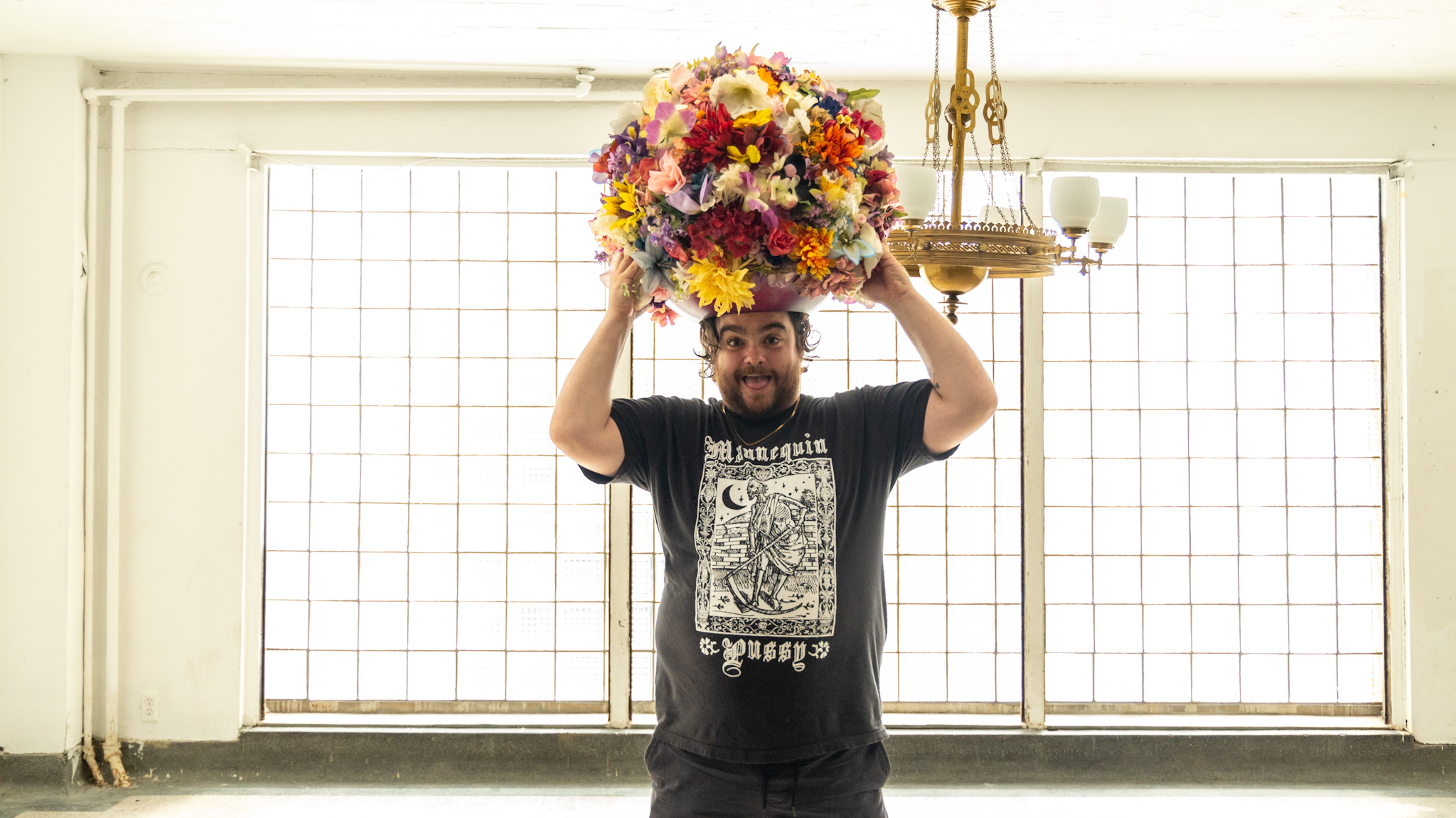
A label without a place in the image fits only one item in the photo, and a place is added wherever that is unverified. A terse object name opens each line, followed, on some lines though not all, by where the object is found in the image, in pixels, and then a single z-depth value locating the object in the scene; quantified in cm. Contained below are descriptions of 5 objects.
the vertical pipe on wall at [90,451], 396
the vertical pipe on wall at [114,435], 398
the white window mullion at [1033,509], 418
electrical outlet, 405
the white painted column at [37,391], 387
